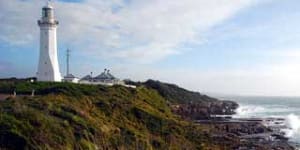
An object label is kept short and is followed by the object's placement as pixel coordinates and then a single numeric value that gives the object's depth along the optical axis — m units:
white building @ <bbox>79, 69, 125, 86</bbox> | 56.36
